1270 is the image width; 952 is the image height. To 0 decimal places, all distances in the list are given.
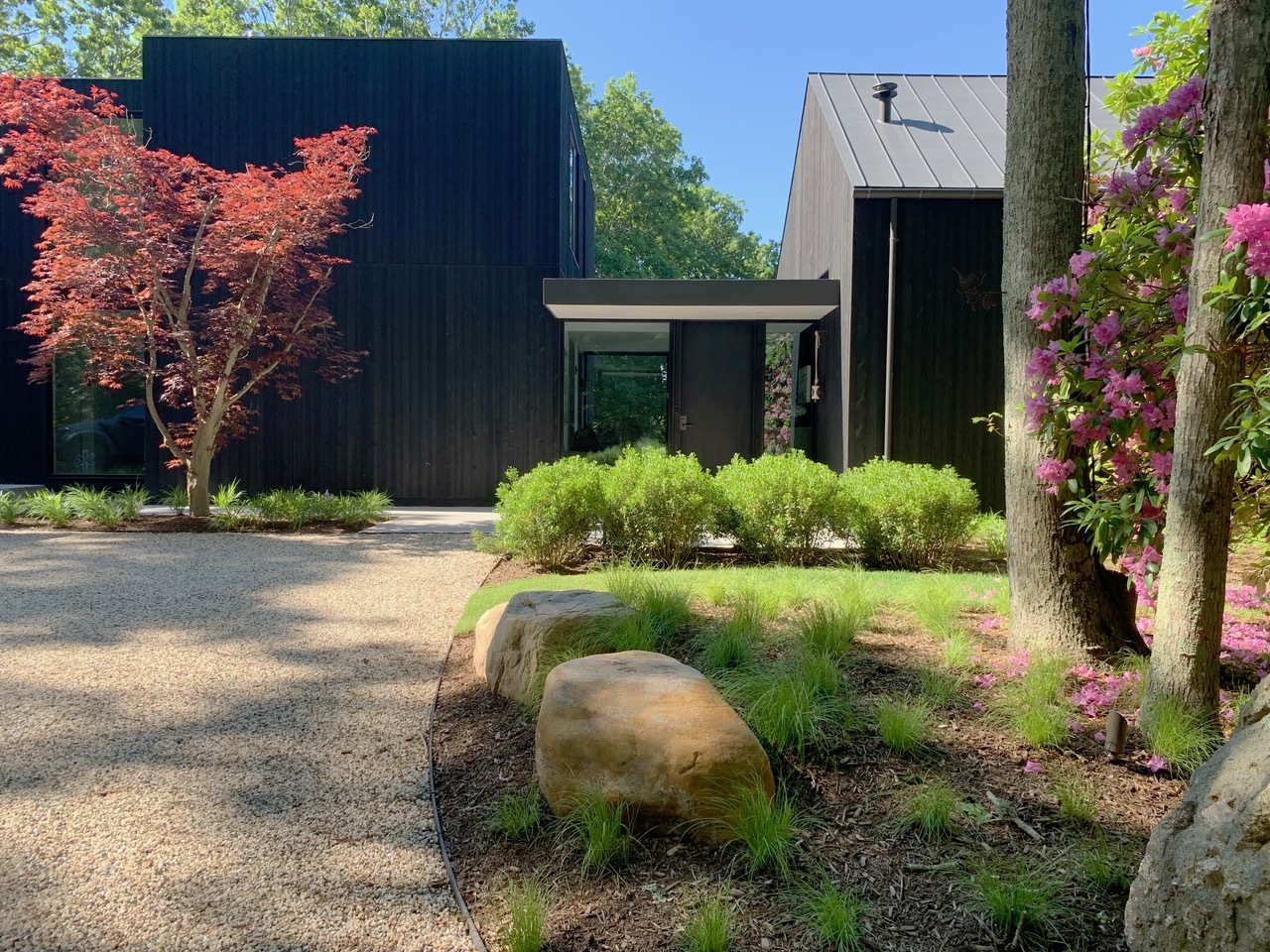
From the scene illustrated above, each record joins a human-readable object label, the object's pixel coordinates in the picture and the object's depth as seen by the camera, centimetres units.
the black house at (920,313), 887
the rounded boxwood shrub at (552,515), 635
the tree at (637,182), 2500
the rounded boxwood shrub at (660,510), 646
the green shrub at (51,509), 850
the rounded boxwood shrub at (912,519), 641
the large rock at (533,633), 350
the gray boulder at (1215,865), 153
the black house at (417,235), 1035
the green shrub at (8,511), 845
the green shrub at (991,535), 708
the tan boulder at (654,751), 234
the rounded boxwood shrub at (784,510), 653
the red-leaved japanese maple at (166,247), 801
